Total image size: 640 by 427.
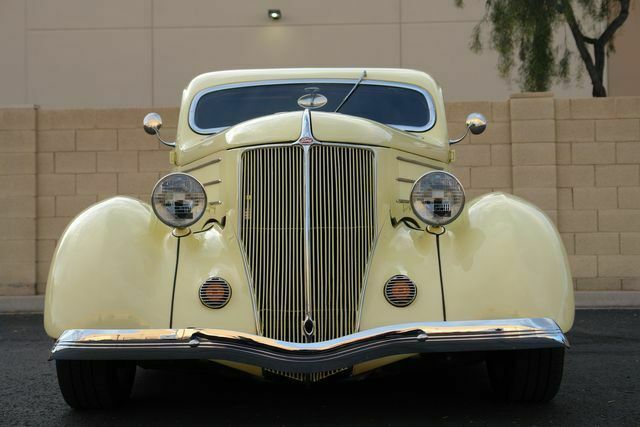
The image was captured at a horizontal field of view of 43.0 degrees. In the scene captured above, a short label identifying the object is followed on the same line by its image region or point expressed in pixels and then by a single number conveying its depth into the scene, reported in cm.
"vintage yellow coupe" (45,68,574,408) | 372
